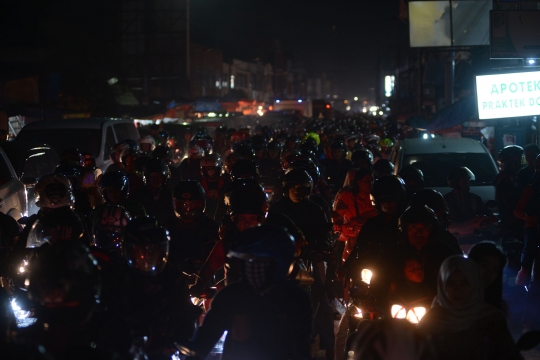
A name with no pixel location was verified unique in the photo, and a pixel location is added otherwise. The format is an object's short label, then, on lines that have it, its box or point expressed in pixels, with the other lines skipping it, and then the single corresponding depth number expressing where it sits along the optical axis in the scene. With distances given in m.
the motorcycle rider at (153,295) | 4.43
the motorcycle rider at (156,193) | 9.17
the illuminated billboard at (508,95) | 15.06
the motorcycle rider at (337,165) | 13.95
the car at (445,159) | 12.16
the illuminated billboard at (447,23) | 31.78
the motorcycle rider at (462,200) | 9.58
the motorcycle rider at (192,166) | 13.15
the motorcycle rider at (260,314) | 4.12
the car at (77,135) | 15.32
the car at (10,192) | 9.97
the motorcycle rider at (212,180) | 10.91
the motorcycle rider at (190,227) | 6.73
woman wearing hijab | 3.99
